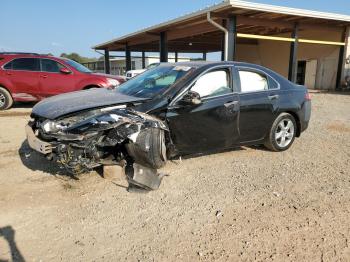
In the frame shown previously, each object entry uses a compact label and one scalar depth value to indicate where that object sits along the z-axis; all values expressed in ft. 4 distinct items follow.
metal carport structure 44.57
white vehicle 56.38
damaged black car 12.53
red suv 32.07
